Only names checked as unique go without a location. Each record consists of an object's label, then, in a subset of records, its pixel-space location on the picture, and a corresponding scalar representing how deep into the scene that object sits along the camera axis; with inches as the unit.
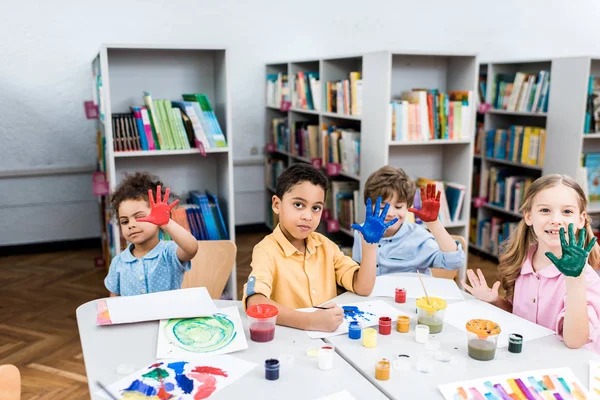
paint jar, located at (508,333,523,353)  57.7
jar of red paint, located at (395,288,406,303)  73.0
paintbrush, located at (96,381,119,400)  48.8
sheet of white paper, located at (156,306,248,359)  57.7
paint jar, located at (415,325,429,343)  60.6
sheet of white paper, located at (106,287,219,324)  65.0
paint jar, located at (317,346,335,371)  53.8
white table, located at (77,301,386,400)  50.1
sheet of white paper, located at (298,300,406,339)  62.7
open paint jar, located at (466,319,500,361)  56.1
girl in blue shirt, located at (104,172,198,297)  82.9
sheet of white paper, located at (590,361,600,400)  50.0
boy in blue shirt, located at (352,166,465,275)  94.2
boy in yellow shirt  73.0
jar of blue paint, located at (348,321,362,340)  61.2
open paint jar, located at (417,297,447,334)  63.6
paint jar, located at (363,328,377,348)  59.1
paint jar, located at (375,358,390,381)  52.0
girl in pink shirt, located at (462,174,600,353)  58.4
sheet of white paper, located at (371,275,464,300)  75.9
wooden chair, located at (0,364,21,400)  49.5
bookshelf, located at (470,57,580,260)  155.5
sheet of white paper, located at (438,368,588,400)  49.6
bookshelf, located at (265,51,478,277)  138.0
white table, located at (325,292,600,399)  51.4
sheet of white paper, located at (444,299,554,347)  63.1
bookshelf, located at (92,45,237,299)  134.6
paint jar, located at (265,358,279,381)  51.9
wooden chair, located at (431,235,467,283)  94.8
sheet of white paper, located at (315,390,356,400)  48.9
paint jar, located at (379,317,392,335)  62.7
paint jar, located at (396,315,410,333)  63.5
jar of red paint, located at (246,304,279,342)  60.3
